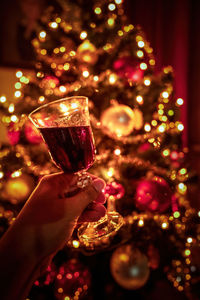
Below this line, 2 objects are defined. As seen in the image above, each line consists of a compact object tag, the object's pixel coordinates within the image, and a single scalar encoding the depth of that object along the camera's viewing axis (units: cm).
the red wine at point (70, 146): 52
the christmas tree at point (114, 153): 77
